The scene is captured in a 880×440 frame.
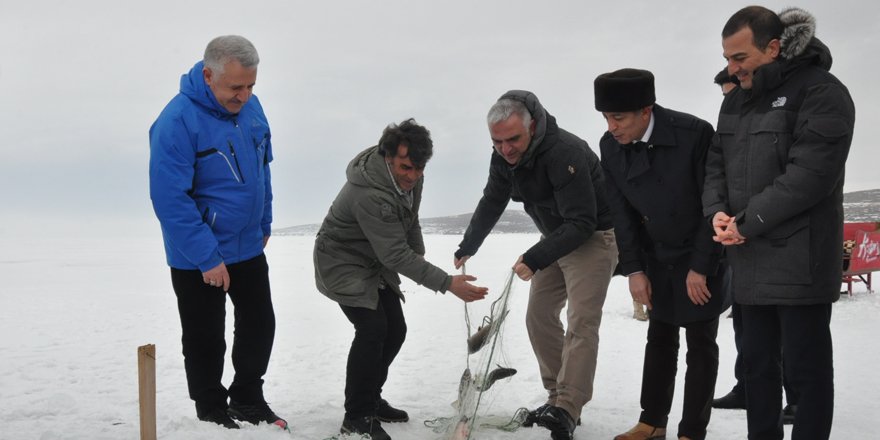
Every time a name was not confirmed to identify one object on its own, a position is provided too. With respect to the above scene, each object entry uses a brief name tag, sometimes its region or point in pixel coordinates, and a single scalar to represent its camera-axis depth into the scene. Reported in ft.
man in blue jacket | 11.73
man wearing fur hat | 11.53
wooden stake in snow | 9.53
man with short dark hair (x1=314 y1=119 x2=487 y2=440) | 12.41
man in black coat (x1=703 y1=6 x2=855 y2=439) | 9.27
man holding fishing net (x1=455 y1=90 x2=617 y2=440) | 12.69
